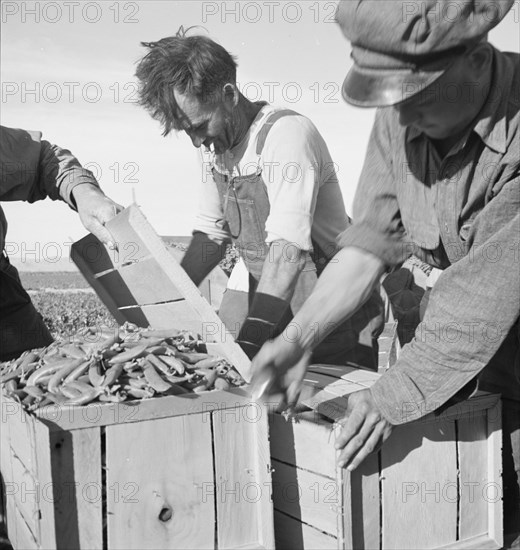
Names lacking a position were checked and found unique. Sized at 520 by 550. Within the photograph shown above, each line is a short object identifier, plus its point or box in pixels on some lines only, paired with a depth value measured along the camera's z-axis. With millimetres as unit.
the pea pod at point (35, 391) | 2363
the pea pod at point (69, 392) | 2275
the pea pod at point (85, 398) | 2227
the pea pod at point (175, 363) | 2414
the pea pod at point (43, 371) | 2512
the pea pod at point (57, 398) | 2258
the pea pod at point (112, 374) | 2295
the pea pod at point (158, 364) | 2395
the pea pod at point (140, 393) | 2270
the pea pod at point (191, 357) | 2564
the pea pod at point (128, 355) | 2457
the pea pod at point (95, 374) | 2318
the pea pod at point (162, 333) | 2703
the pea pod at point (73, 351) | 2580
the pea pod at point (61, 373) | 2416
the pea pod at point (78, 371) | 2395
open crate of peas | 2211
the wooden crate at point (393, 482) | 2312
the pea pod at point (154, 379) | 2281
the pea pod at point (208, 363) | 2518
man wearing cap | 1976
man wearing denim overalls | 3332
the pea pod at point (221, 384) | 2369
